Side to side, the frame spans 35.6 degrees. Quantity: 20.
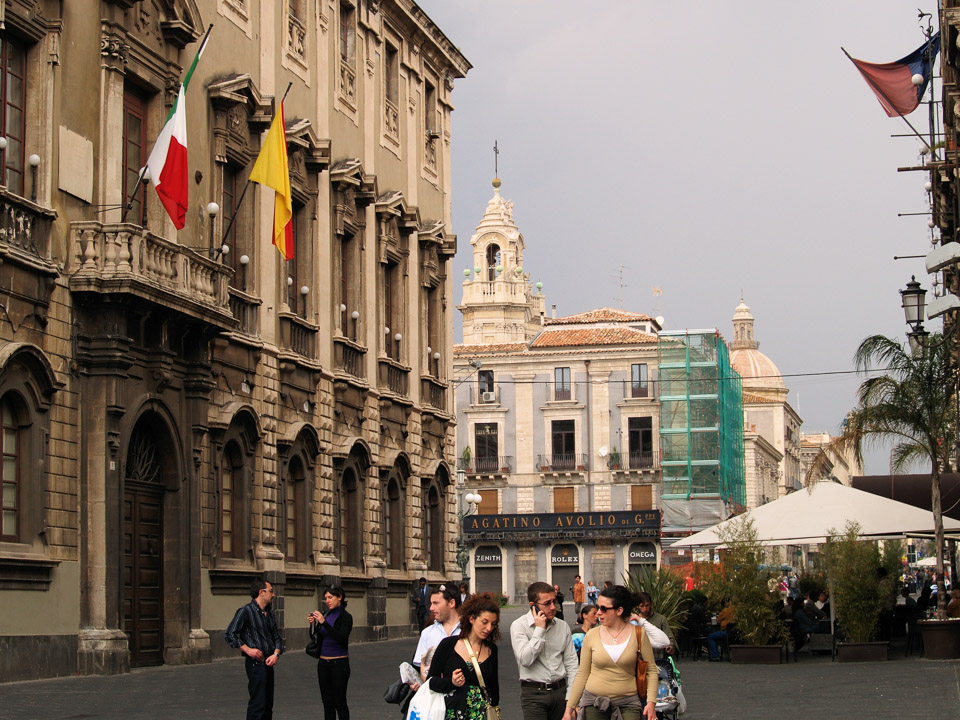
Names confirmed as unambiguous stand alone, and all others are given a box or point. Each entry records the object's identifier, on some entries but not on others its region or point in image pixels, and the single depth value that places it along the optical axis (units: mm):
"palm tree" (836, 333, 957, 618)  29859
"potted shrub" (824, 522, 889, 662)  25359
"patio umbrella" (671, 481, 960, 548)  26547
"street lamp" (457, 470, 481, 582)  49331
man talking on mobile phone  10539
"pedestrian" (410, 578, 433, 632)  35469
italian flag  22547
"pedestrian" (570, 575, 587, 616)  54469
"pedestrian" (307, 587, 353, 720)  13859
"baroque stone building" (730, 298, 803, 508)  111125
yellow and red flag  26000
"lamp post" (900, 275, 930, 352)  24156
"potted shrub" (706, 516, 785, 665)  25562
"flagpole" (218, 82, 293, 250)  26242
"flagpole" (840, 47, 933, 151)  29406
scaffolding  84688
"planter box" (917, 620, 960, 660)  25200
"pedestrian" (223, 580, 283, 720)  13422
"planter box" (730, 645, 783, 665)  26344
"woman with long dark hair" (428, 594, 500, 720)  9312
